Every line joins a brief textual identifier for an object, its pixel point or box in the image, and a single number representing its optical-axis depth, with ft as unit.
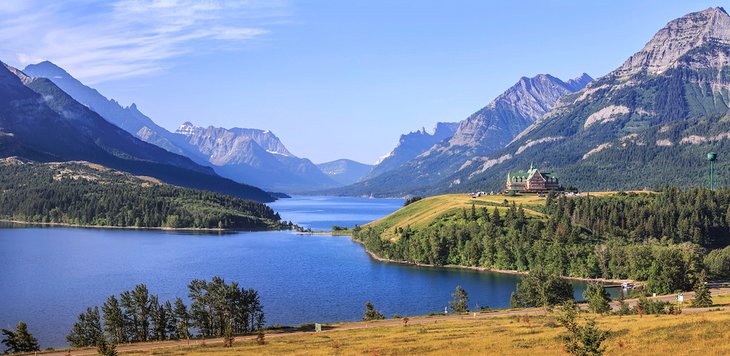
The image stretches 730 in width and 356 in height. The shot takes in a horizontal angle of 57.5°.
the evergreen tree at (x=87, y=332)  347.97
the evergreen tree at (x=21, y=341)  328.70
